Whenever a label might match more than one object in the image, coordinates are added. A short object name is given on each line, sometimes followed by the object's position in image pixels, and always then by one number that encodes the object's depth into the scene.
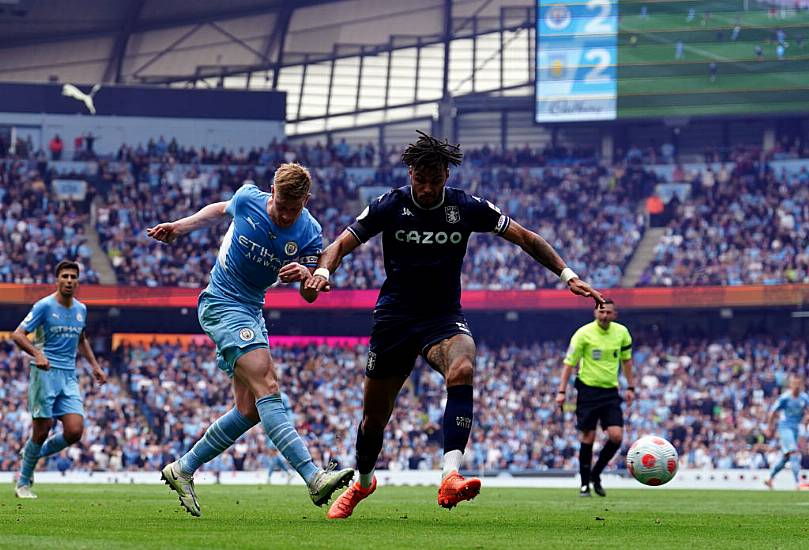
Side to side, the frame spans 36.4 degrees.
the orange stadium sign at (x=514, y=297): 41.44
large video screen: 45.03
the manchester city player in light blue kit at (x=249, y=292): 9.22
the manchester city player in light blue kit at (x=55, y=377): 14.65
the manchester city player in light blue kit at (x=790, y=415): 23.06
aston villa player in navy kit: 9.02
